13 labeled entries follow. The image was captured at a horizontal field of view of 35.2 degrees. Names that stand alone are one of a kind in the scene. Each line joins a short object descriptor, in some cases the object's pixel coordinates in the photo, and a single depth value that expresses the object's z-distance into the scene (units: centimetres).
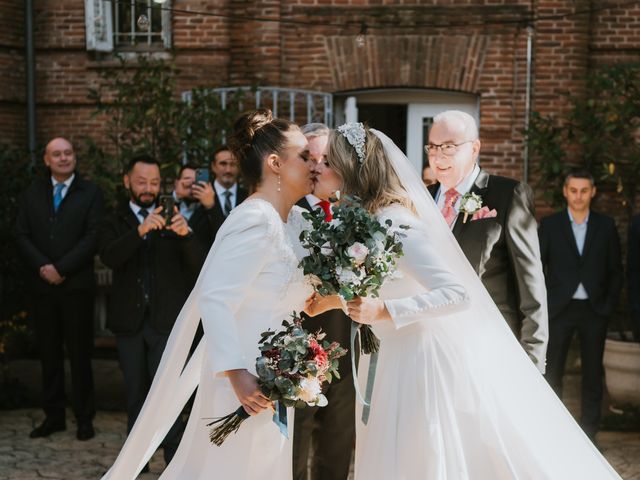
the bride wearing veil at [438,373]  393
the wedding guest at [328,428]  483
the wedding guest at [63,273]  746
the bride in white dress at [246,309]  383
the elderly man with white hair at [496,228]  472
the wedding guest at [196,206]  693
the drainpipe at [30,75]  1183
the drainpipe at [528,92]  1123
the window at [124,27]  1184
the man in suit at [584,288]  768
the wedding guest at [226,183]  742
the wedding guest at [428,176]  844
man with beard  654
